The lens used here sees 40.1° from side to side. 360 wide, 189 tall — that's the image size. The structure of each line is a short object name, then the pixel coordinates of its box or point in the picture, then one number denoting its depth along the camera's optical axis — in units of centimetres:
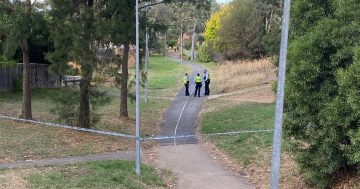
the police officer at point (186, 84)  3314
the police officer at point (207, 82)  3349
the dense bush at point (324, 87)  972
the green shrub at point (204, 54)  7374
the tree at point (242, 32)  4881
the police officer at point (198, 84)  3209
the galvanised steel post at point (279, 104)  706
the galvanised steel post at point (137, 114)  1250
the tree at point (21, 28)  1748
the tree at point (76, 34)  1641
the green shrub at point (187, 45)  9998
